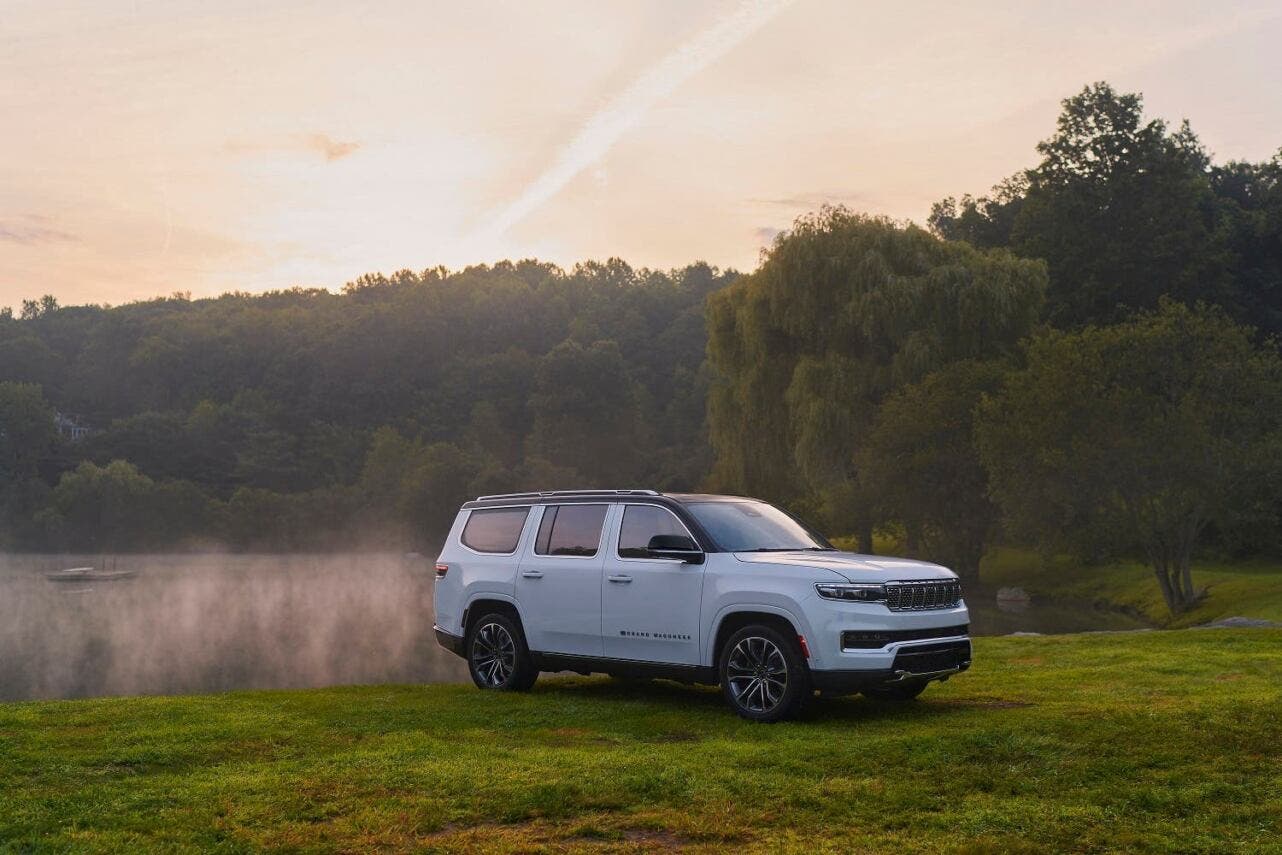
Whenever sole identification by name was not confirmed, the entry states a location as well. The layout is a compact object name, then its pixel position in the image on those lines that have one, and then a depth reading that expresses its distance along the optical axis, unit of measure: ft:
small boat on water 238.48
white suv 33.94
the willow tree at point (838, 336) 145.79
